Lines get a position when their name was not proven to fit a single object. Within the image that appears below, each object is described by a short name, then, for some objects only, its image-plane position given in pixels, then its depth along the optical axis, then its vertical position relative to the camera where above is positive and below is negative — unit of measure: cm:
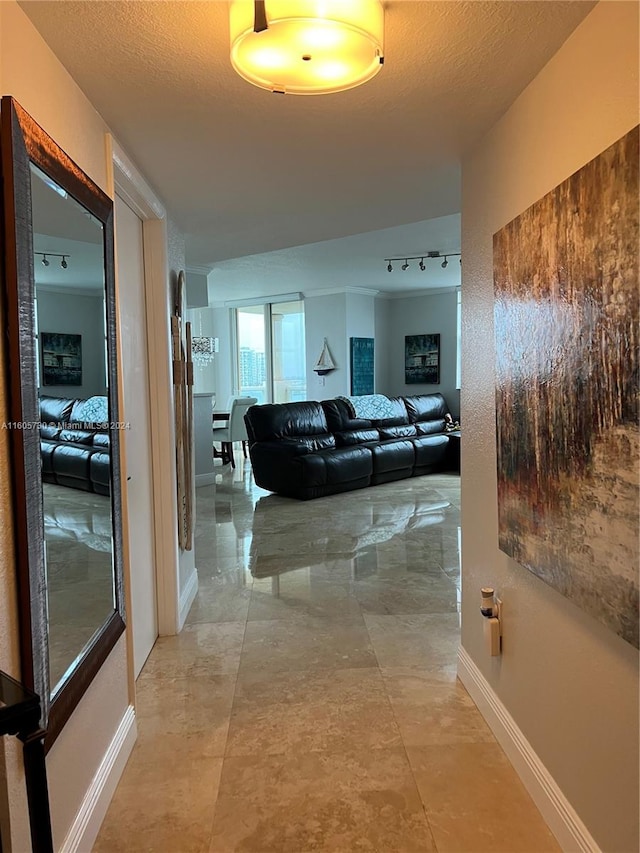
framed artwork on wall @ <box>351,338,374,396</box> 948 +35
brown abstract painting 127 -1
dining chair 820 -53
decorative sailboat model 950 +41
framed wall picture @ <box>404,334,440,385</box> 959 +45
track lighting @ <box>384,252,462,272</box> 692 +157
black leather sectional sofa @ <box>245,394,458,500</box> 629 -71
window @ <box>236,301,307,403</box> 1040 +68
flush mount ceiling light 129 +82
